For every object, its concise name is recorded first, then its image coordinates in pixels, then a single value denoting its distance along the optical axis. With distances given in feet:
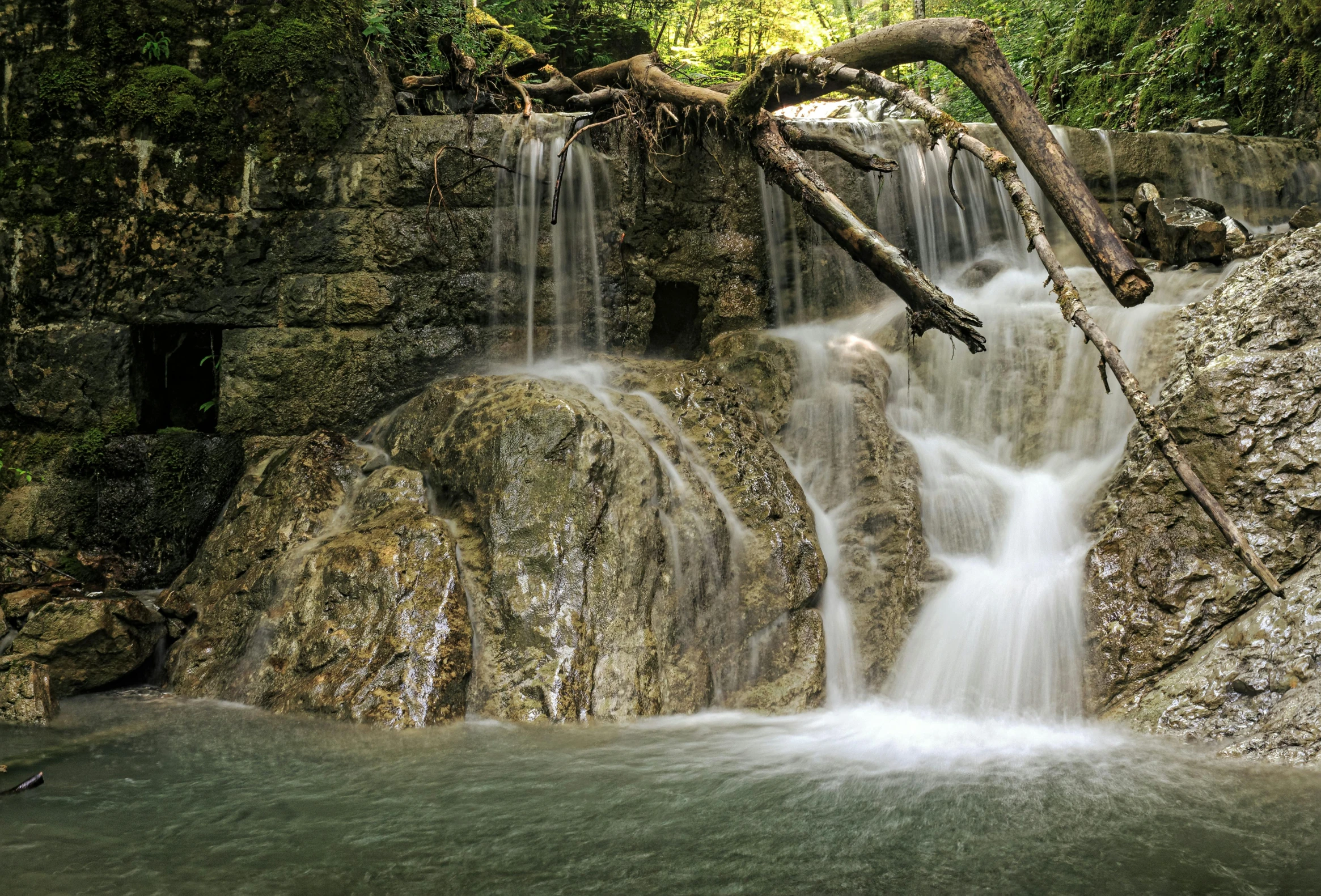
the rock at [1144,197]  23.93
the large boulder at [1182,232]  21.57
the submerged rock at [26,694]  14.06
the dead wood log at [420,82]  23.26
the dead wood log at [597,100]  22.04
